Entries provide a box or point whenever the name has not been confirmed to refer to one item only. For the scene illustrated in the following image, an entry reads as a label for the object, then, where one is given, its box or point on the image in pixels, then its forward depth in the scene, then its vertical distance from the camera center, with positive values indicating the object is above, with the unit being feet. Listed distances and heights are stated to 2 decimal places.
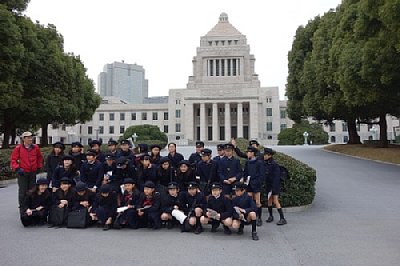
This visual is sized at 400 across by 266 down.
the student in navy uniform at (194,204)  21.47 -3.95
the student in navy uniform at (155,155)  25.75 -0.99
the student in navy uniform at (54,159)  26.32 -1.21
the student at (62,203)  22.89 -3.95
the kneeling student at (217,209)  21.02 -4.10
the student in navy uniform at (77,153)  26.50 -0.82
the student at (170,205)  22.25 -4.01
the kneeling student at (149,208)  22.31 -4.16
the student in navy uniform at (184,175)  24.36 -2.34
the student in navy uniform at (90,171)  24.91 -2.02
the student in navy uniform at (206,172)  24.50 -2.15
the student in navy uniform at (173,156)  26.20 -1.10
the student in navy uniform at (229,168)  24.17 -1.90
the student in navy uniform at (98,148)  26.94 -0.50
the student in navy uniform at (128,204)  22.47 -4.01
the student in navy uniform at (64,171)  24.47 -1.98
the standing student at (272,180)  23.97 -2.71
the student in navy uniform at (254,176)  23.59 -2.38
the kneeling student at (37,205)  22.71 -4.02
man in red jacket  24.76 -1.39
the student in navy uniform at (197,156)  25.84 -1.15
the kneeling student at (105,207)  22.61 -4.16
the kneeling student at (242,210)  20.51 -4.05
